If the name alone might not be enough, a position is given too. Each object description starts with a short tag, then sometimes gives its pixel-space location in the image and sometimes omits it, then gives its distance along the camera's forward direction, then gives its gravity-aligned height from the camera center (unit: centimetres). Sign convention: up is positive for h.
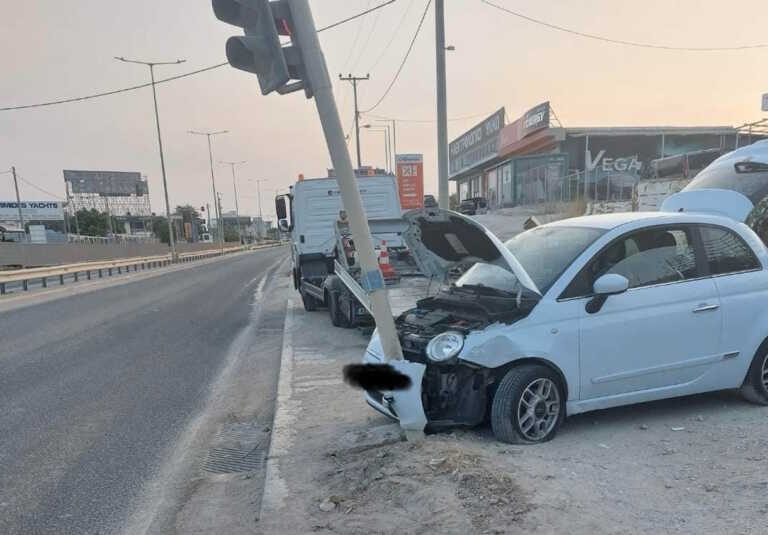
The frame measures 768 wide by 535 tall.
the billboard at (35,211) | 9088 +311
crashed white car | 386 -92
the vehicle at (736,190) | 702 +5
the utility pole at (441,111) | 1284 +232
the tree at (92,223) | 8906 +42
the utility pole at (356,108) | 4478 +879
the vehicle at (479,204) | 3783 +19
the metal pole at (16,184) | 6975 +596
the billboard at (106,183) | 10138 +818
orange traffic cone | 945 -94
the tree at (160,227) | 10592 -93
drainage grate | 418 -192
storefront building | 2747 +287
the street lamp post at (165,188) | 3759 +258
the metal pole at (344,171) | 365 +29
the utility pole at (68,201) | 8469 +422
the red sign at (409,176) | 2878 +179
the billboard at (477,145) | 4228 +553
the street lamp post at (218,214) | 6172 +70
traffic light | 349 +113
